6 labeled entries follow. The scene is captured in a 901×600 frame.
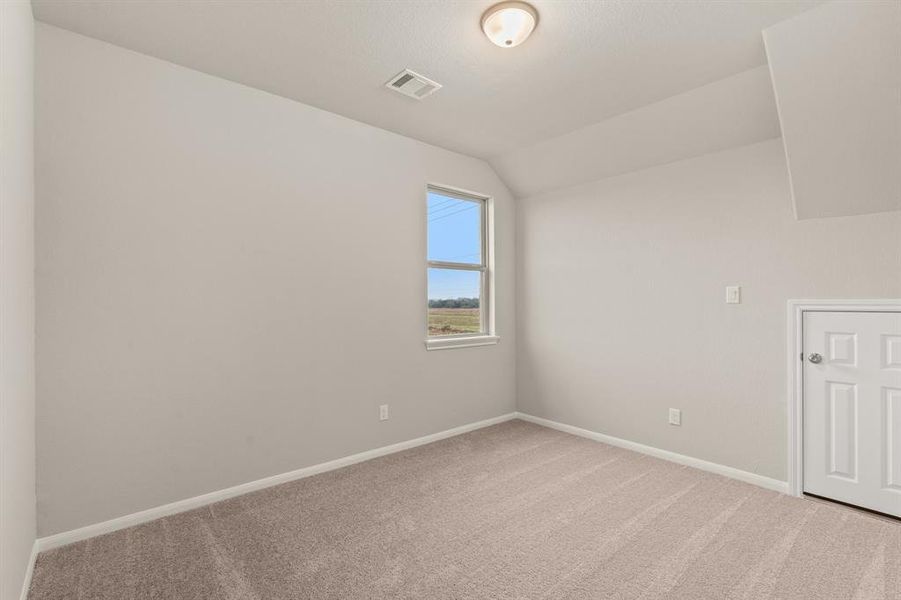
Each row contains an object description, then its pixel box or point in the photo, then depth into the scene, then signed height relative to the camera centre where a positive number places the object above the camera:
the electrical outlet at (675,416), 3.18 -0.89
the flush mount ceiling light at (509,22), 1.96 +1.29
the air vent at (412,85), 2.54 +1.31
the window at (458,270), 3.78 +0.26
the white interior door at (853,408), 2.36 -0.64
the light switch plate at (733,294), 2.90 +0.02
